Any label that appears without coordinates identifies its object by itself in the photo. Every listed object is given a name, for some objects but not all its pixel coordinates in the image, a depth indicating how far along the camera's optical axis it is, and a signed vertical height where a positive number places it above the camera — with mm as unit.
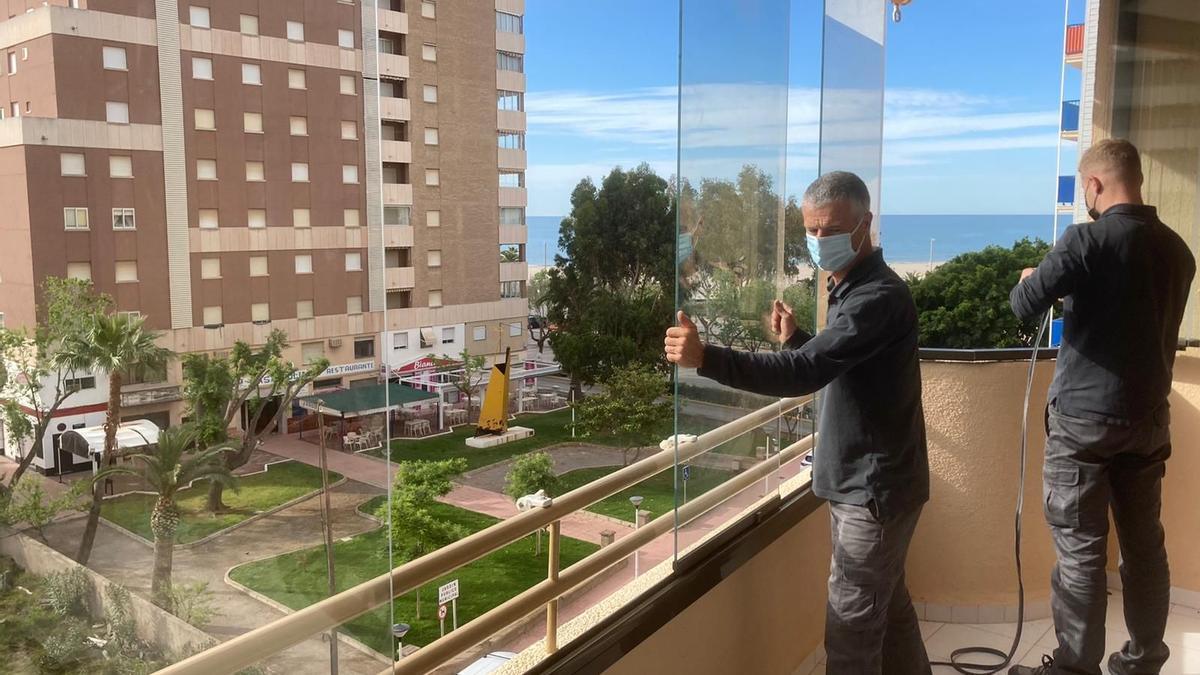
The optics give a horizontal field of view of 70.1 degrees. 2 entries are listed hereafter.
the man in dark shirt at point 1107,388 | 1626 -270
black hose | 2037 -934
